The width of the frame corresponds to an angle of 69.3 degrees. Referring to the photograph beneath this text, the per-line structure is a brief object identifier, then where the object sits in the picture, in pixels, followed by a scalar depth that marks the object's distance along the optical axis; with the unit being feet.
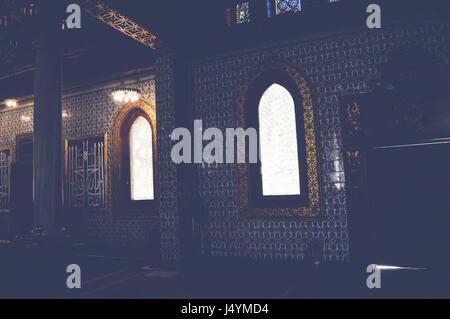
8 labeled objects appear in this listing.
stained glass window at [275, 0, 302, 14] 16.71
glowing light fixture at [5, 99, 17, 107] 25.61
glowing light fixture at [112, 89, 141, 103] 21.35
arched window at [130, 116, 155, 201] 21.56
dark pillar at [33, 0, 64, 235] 12.29
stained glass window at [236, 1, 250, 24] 17.87
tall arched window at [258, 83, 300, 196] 16.90
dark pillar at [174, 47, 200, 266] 16.69
